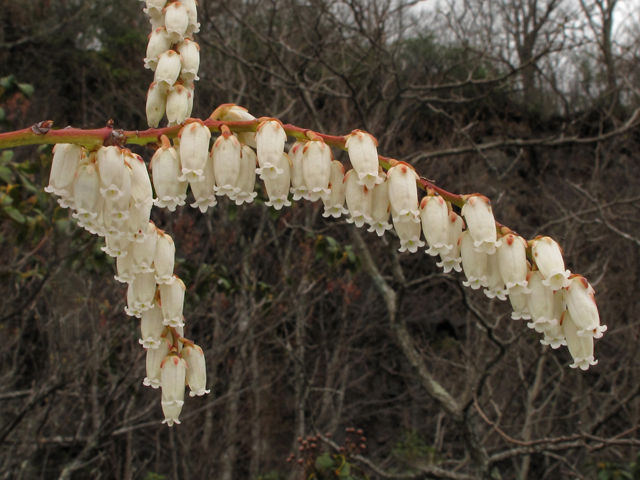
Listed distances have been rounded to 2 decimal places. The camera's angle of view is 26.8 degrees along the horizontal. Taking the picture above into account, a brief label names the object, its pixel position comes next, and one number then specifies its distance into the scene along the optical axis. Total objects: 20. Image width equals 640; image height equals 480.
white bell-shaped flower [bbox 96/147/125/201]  0.16
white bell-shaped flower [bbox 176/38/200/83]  0.18
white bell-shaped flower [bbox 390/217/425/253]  0.17
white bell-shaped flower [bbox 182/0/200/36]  0.18
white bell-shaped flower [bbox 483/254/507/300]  0.17
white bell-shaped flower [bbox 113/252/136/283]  0.17
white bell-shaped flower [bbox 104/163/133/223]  0.16
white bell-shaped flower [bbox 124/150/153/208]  0.17
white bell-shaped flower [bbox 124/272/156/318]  0.17
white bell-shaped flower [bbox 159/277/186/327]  0.17
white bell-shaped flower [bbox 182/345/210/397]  0.18
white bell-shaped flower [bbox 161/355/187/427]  0.17
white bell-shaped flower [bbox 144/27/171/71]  0.18
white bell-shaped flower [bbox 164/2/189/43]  0.18
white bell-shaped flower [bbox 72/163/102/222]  0.16
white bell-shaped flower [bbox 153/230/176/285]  0.17
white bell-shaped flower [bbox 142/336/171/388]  0.18
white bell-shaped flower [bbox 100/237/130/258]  0.17
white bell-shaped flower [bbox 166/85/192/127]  0.18
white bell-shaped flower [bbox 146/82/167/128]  0.18
